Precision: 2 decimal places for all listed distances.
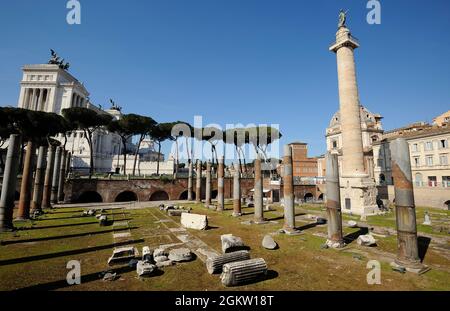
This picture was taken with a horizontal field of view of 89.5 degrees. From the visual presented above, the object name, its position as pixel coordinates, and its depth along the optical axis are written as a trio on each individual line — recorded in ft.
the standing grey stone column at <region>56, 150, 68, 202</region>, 99.35
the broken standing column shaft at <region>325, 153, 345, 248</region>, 34.32
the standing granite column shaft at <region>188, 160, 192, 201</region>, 122.62
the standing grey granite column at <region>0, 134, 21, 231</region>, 44.01
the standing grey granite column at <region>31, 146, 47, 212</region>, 67.36
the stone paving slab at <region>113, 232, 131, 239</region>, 40.73
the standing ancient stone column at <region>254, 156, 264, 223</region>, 55.67
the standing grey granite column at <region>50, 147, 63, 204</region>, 87.35
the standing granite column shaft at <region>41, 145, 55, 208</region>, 78.54
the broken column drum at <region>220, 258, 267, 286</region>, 21.34
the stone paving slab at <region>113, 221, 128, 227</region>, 51.21
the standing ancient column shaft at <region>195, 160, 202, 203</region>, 107.55
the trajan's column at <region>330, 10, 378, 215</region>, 70.33
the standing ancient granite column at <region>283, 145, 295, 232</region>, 44.19
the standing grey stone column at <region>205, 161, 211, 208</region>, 92.89
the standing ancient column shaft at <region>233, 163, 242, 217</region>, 66.72
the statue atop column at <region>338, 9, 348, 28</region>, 81.06
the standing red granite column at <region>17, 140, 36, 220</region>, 54.85
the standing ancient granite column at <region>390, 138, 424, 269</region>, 25.63
